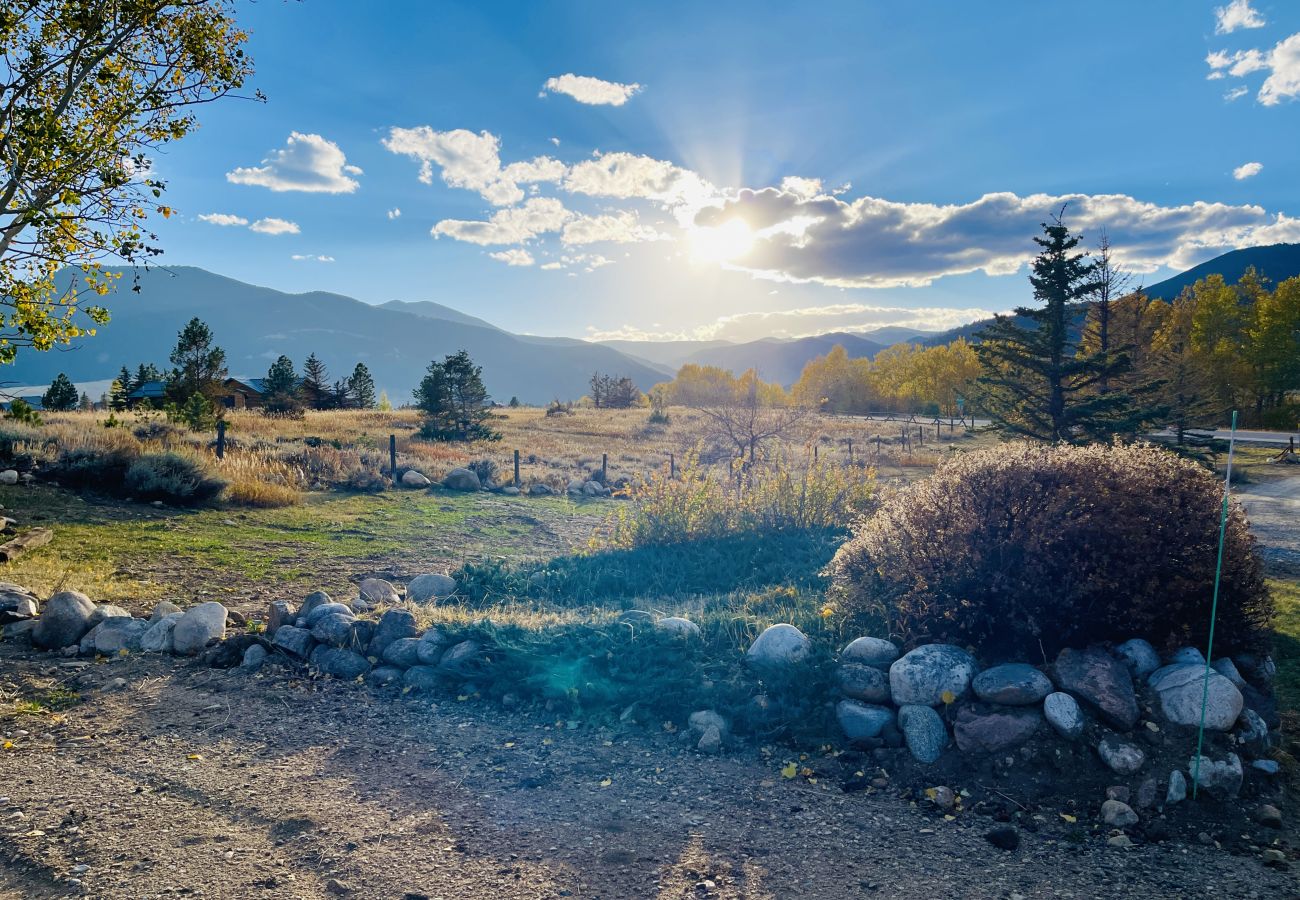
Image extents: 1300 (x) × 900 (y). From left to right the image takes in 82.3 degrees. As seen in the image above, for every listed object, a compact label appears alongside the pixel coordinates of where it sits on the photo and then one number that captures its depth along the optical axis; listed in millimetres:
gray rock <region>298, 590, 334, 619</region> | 6043
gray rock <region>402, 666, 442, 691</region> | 5180
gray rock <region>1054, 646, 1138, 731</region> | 4008
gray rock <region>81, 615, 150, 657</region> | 5582
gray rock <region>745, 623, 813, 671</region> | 4824
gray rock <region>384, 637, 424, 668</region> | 5434
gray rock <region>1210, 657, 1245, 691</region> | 4422
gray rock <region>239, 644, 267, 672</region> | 5438
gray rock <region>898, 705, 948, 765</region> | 4091
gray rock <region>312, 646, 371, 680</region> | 5371
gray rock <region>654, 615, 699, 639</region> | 5301
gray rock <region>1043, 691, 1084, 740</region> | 3963
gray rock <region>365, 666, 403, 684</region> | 5273
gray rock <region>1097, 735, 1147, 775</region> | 3799
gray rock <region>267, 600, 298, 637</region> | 5863
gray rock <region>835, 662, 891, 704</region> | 4457
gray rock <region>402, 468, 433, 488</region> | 16967
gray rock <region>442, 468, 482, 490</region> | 17294
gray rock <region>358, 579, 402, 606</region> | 6945
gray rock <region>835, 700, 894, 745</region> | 4277
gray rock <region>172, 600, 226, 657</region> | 5617
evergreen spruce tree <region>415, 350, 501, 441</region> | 28938
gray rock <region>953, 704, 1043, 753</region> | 4016
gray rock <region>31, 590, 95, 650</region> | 5574
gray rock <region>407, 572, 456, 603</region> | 7223
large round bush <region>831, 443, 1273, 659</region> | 4504
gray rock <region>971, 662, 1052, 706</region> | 4109
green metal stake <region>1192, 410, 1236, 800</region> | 3668
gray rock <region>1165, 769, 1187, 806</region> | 3641
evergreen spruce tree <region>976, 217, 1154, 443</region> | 11438
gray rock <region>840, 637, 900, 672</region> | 4695
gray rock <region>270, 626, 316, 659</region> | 5543
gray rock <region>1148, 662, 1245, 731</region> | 3957
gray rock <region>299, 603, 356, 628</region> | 5816
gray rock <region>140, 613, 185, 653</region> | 5645
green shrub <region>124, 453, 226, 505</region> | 11906
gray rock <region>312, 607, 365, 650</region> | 5609
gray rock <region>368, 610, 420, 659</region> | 5625
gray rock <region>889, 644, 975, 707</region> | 4309
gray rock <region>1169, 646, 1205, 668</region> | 4371
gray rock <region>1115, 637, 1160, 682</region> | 4391
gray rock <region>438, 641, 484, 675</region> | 5215
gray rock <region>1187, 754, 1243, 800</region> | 3693
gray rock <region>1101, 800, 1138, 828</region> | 3541
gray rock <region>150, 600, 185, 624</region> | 5918
